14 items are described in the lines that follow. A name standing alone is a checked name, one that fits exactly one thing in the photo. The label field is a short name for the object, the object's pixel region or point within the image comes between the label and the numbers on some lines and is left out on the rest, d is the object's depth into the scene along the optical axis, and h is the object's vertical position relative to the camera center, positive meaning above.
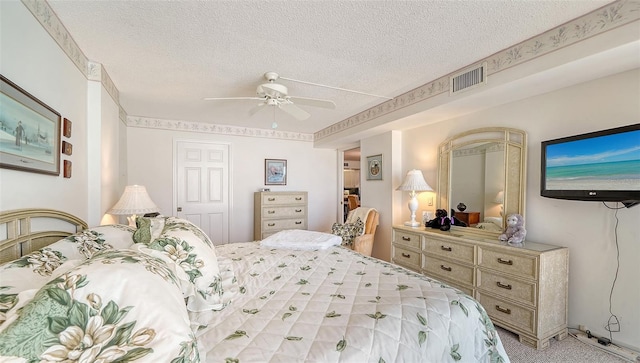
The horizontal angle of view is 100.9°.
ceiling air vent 2.27 +0.92
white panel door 4.43 -0.13
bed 0.66 -0.60
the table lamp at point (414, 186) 3.23 -0.07
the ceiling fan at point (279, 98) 2.40 +0.78
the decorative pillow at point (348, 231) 3.67 -0.72
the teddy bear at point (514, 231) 2.30 -0.44
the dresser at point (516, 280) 2.05 -0.85
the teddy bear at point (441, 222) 2.99 -0.47
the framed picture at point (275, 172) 5.06 +0.15
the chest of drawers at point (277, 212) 4.59 -0.59
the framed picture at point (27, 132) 1.17 +0.23
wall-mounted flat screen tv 1.79 +0.12
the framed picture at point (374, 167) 4.09 +0.21
